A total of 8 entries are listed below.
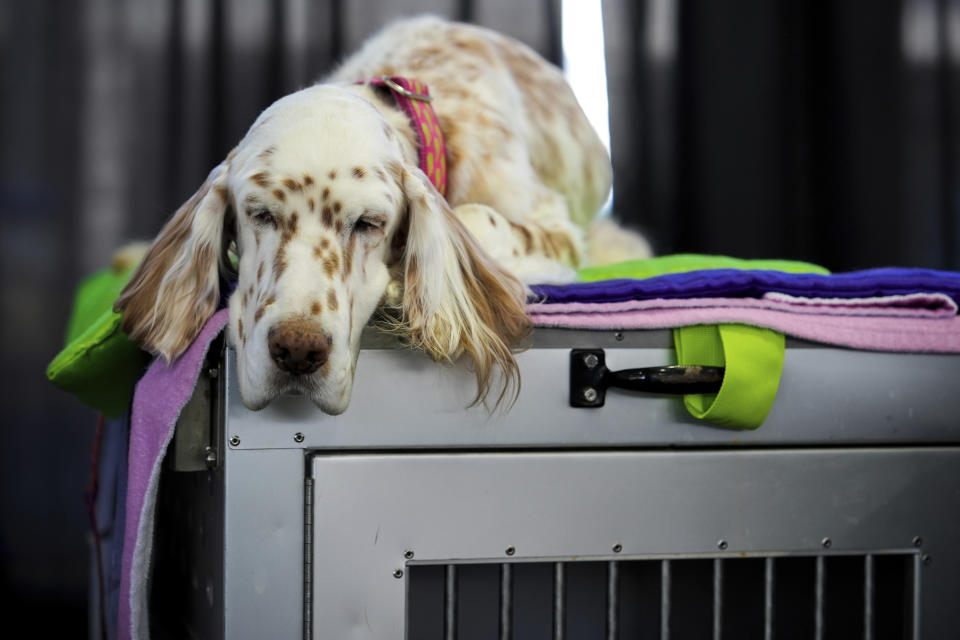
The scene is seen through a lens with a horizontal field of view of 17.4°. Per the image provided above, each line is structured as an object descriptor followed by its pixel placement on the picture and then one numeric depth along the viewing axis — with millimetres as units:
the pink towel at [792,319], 2507
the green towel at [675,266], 2738
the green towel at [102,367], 2585
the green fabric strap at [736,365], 2493
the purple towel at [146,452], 2444
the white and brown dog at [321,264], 2421
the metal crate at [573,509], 2432
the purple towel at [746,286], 2537
